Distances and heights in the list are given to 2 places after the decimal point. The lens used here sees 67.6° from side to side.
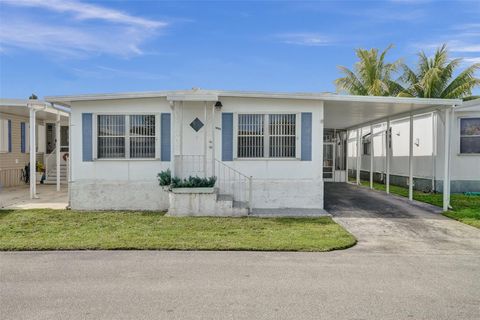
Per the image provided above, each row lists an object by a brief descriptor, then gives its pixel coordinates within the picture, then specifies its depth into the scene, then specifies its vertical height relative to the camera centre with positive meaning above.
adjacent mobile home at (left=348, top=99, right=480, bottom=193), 14.70 +0.23
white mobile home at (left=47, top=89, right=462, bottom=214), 10.28 +0.26
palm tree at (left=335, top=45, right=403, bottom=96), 25.08 +5.86
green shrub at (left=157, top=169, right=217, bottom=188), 9.56 -0.68
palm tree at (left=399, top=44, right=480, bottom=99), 22.66 +4.97
